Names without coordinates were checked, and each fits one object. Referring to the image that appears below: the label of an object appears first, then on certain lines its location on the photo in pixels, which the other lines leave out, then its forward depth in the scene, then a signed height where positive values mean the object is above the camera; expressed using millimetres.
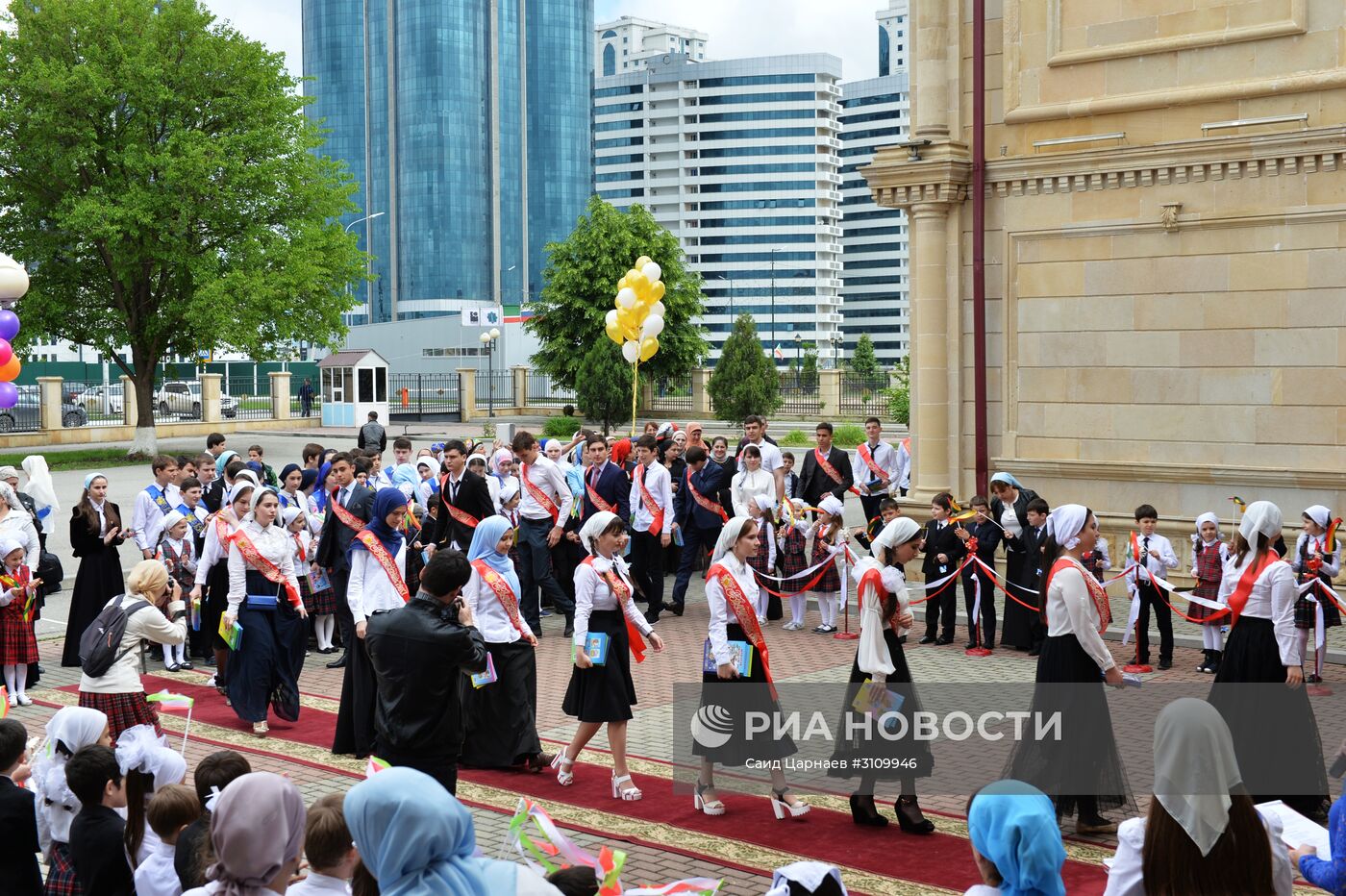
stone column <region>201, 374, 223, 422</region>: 48250 +279
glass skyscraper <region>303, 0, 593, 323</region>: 155000 +31116
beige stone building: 15758 +1782
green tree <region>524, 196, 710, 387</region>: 50438 +3850
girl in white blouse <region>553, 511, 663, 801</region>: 9125 -1587
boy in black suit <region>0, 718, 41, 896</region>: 5570 -1738
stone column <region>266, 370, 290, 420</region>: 52094 +453
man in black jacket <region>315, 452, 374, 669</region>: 11789 -985
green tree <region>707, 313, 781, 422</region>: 43125 +787
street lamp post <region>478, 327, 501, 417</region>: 56375 +2356
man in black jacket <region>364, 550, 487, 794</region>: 7199 -1378
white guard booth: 50659 +666
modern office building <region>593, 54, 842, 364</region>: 174125 +29167
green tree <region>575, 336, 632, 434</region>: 44500 +630
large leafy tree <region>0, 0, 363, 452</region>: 34594 +5743
